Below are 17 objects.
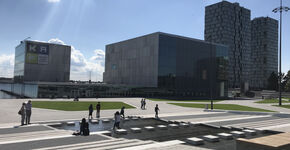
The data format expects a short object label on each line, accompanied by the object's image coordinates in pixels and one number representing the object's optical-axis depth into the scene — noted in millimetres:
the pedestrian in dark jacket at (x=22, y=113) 17750
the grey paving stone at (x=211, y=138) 13055
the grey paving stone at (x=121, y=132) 15041
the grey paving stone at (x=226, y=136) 13875
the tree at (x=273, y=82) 141250
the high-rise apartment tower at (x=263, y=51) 182125
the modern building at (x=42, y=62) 76812
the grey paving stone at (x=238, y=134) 14919
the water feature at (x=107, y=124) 17338
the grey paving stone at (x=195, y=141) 12133
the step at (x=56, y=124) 17917
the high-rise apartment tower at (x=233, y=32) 164875
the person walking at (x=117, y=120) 16775
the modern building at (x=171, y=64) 69938
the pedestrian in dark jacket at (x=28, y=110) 18183
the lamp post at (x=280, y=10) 44331
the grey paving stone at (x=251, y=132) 15969
